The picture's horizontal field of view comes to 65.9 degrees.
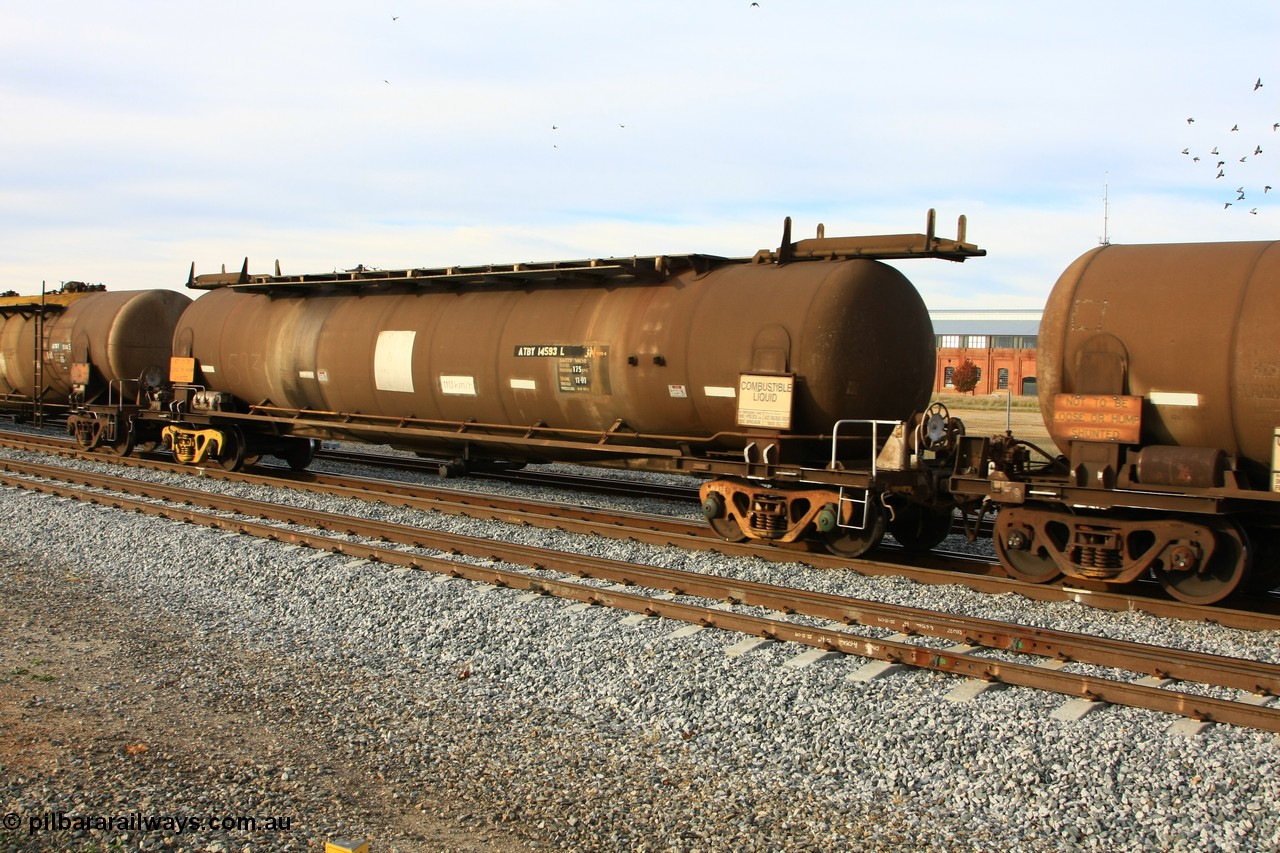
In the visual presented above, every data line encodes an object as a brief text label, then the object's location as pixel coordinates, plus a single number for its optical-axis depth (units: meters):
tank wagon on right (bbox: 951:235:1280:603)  9.10
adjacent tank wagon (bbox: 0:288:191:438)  22.02
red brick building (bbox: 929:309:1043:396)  77.38
